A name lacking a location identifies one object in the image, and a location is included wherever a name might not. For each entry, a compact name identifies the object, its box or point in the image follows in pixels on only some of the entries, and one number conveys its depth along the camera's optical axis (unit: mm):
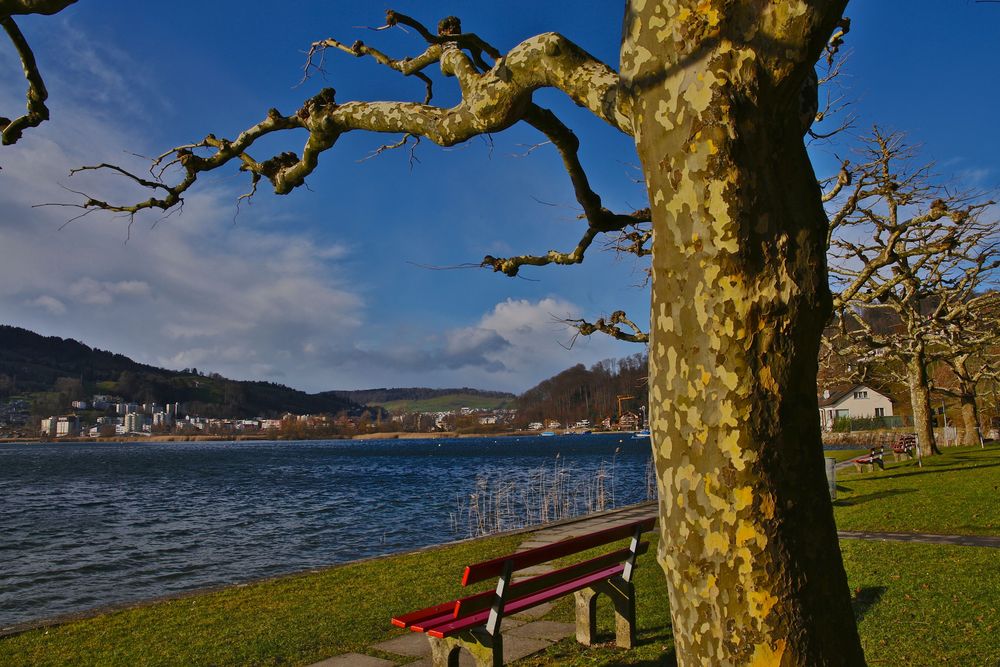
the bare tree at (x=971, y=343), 20312
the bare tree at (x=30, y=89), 4891
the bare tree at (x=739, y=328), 2340
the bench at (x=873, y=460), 22203
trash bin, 14540
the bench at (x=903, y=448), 26327
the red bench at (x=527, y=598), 5141
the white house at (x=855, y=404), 73062
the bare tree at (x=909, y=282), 11508
